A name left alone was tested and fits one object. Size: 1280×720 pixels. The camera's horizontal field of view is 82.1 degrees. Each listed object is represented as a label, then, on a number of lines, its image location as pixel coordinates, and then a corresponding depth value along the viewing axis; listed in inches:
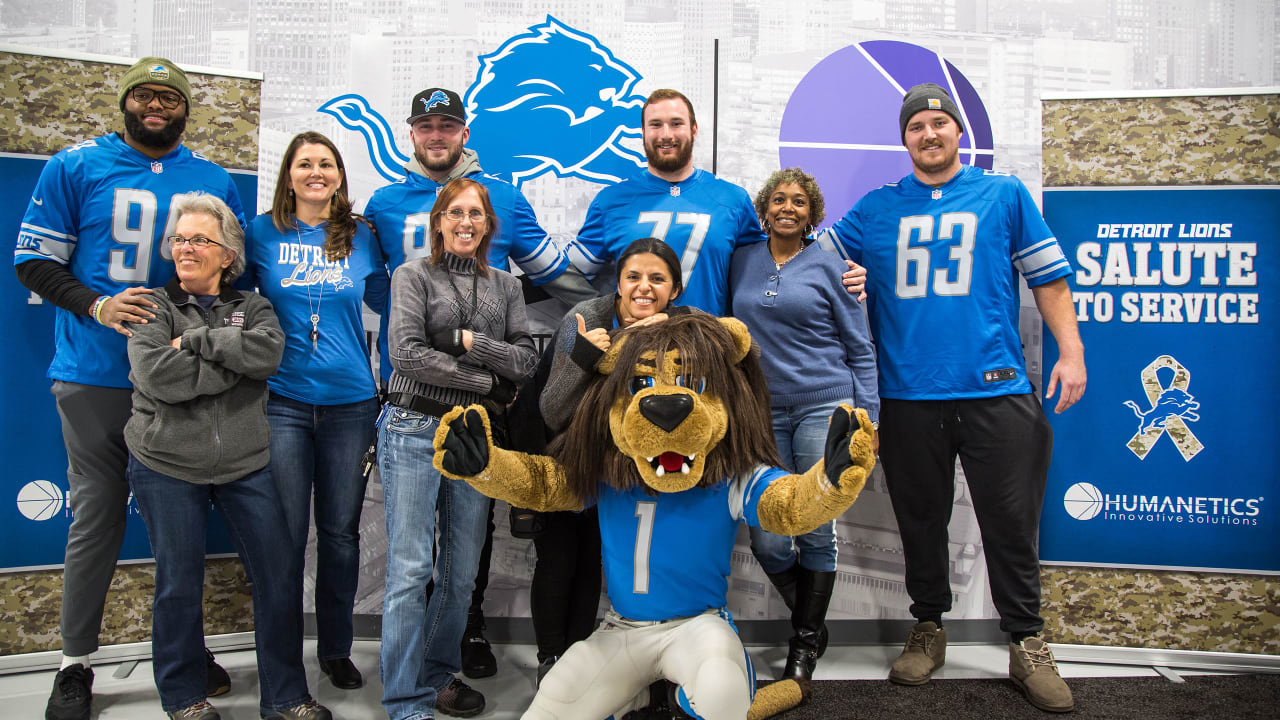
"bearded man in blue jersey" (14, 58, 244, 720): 89.0
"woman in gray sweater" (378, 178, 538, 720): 79.1
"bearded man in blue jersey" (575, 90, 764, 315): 98.4
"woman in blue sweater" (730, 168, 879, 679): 93.5
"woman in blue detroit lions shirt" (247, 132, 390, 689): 86.6
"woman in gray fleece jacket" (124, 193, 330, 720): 76.7
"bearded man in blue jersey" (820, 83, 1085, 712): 96.3
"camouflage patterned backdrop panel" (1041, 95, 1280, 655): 108.0
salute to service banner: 108.7
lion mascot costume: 66.1
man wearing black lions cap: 79.6
